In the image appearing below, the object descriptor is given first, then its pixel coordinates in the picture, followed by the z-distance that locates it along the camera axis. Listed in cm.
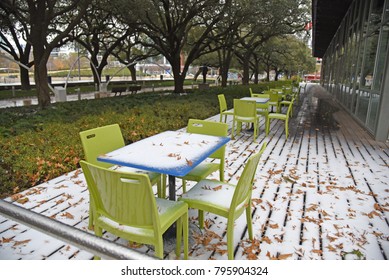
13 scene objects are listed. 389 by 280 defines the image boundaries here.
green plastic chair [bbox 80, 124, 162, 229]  270
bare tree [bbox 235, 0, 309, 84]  1224
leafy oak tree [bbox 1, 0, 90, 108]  878
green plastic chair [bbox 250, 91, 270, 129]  723
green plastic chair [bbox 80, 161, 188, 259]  175
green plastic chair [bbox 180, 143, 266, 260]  215
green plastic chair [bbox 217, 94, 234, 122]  726
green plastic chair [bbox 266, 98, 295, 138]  654
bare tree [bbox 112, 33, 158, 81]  2280
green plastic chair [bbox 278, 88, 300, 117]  1145
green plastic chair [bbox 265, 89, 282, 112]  889
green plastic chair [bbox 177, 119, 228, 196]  303
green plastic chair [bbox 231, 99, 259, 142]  621
